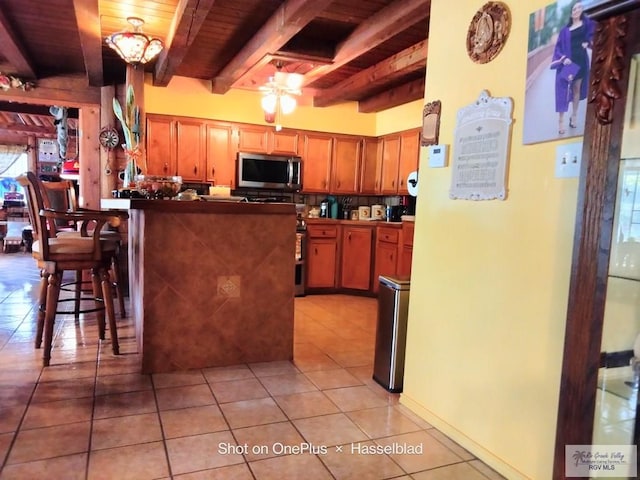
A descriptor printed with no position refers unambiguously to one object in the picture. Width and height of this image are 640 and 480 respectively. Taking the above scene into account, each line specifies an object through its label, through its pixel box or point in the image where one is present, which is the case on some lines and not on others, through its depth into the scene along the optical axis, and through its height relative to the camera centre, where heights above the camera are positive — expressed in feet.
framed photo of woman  4.80 +1.61
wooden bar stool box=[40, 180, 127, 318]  11.16 -0.37
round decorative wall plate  5.85 +2.43
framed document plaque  5.86 +0.84
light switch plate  4.89 +0.60
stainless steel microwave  16.25 +1.05
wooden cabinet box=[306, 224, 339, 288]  16.75 -1.99
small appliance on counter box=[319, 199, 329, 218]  17.76 -0.26
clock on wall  14.75 +1.83
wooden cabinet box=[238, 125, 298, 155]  16.52 +2.26
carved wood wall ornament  3.64 +1.25
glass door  3.86 -0.95
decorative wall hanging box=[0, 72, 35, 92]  14.05 +3.37
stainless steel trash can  8.17 -2.34
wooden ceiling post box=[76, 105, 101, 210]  15.01 +1.26
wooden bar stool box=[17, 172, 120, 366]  8.49 -1.15
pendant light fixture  9.97 +3.38
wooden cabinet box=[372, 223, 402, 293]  15.78 -1.64
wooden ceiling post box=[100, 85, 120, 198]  14.88 +1.40
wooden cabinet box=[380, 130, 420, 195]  16.40 +1.77
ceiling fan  13.50 +3.47
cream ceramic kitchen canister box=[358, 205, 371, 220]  18.01 -0.36
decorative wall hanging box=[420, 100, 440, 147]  7.09 +1.35
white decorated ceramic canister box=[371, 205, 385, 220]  17.76 -0.29
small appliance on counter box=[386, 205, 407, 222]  16.70 -0.27
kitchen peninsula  8.43 -1.70
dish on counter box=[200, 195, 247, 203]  9.00 -0.02
